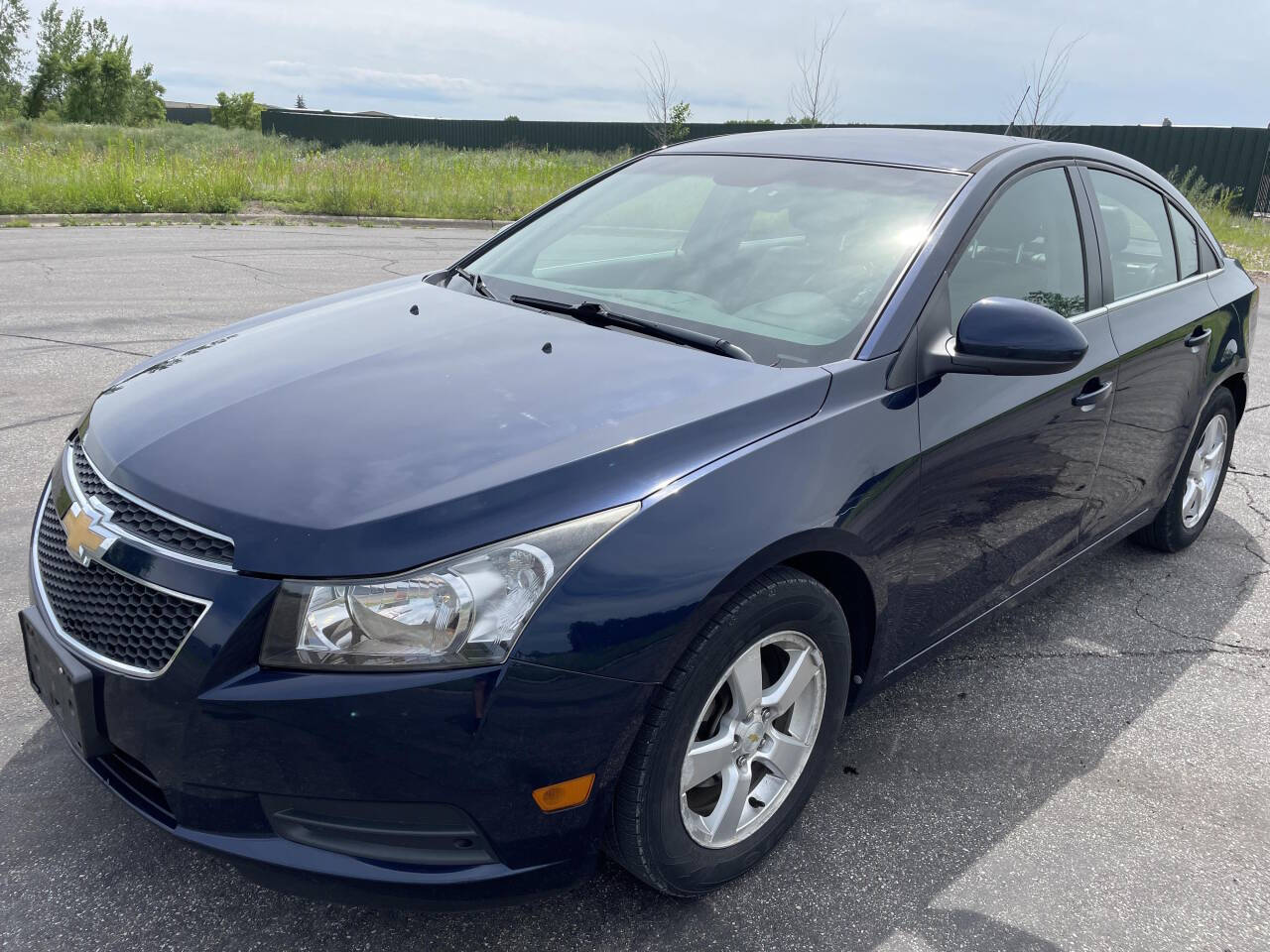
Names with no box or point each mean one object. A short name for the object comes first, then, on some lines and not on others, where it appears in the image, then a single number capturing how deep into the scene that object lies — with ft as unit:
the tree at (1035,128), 54.45
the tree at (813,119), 59.88
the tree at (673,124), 71.87
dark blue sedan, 5.88
